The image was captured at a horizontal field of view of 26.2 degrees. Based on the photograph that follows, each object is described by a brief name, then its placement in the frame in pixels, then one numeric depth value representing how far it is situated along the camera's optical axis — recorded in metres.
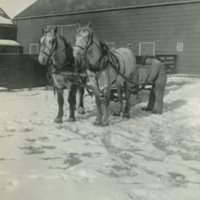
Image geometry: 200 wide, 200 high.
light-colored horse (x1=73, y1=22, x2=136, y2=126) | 7.51
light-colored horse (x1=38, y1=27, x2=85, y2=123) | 7.58
